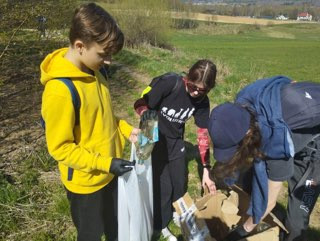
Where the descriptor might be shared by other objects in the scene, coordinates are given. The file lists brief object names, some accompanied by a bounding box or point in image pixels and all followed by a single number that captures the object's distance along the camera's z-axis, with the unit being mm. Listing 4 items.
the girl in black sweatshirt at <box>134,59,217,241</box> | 2607
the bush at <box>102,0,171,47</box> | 22609
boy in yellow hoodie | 1717
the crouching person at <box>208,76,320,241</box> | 1738
